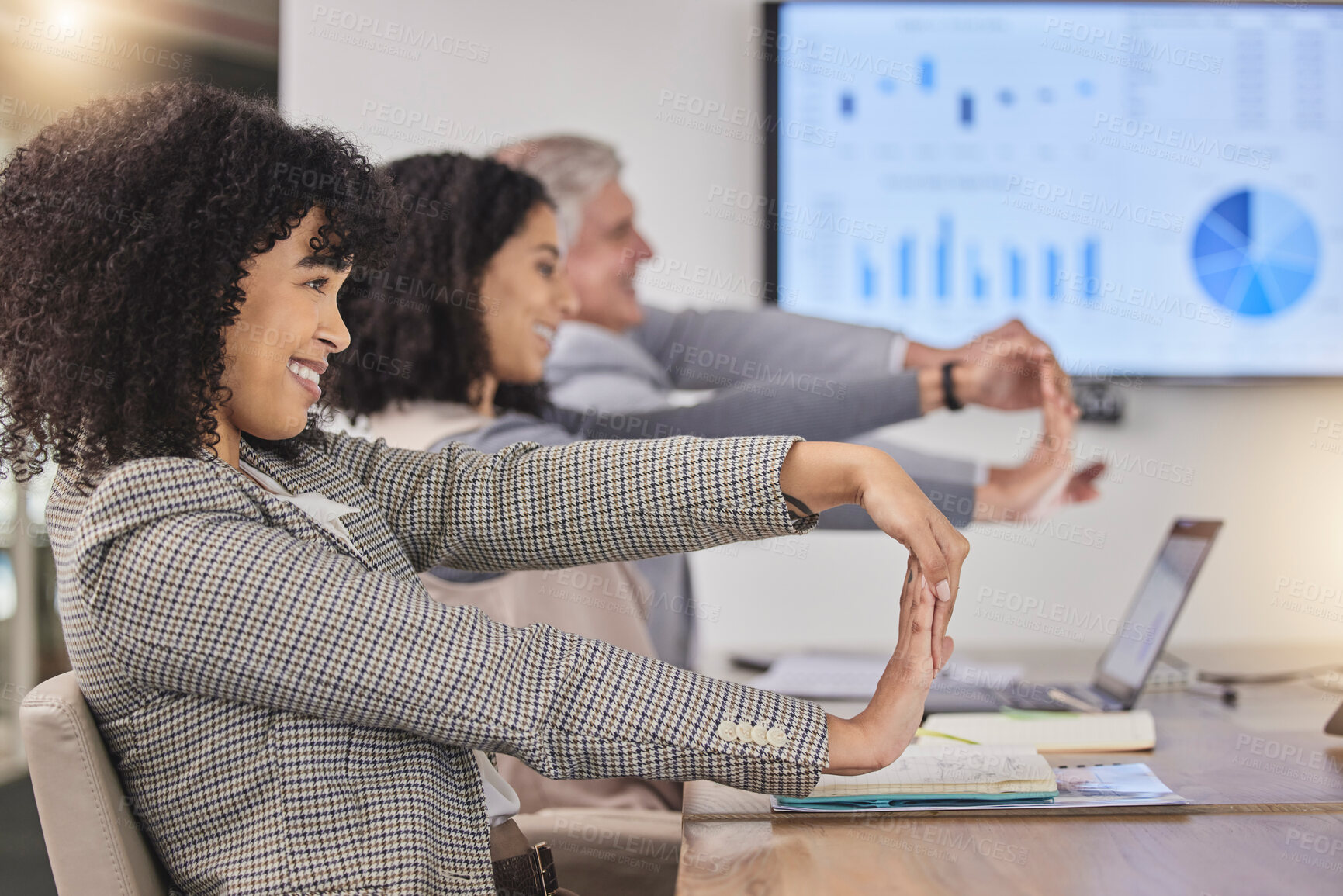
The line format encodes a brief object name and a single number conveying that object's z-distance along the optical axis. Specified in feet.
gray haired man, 6.09
